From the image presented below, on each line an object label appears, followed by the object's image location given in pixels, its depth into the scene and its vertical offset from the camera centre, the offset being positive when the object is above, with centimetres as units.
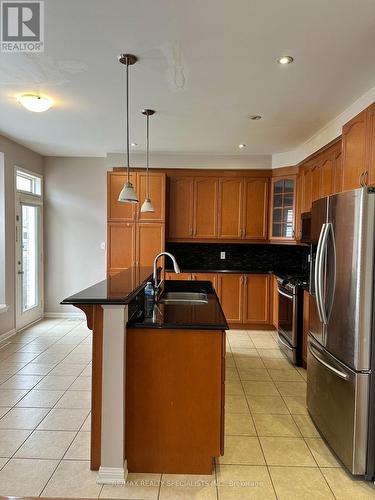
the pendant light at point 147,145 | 337 +123
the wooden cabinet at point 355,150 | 247 +68
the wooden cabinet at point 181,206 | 521 +45
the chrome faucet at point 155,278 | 276 -37
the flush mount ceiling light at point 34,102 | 295 +117
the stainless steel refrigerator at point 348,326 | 195 -56
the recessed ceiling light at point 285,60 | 228 +122
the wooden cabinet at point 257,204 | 517 +49
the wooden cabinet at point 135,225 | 494 +13
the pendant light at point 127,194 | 288 +34
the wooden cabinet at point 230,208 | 518 +42
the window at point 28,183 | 489 +78
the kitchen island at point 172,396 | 198 -97
